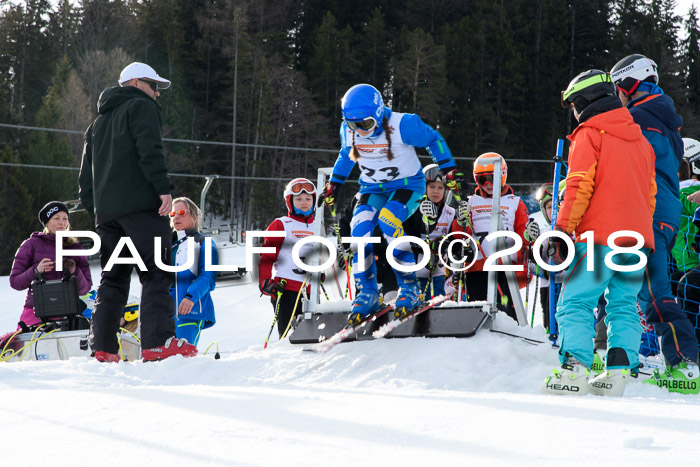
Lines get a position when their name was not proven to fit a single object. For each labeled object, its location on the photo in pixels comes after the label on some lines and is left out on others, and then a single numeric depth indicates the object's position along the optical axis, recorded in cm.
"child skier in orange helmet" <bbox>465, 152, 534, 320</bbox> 1169
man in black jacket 895
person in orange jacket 730
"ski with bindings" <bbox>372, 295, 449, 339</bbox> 1017
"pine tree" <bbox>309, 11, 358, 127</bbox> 7631
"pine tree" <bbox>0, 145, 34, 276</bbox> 6328
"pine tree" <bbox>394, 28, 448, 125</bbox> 6937
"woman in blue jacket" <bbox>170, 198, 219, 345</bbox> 1157
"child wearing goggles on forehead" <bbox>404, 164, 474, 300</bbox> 1071
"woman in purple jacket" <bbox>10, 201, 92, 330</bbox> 1223
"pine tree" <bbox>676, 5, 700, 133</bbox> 7544
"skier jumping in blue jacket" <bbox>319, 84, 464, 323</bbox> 1011
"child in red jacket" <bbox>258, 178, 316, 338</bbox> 1270
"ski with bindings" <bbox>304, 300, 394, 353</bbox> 1030
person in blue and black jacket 765
